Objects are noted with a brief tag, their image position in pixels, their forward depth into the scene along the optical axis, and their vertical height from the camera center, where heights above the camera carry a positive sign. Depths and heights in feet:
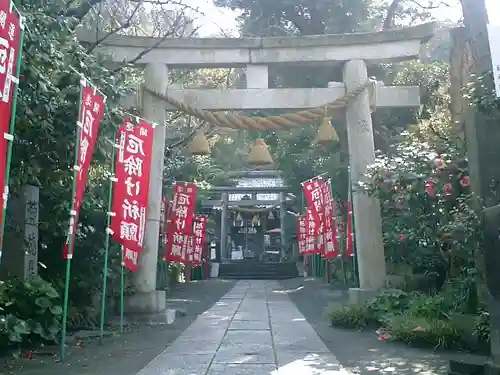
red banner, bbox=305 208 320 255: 54.73 +5.54
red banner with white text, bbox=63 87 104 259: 19.97 +5.59
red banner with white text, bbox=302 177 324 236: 47.97 +7.84
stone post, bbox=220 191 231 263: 100.89 +11.24
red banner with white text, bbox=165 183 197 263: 47.19 +5.88
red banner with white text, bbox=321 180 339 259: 46.44 +5.47
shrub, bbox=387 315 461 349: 21.67 -1.80
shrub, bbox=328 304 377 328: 28.81 -1.51
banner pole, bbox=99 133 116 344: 24.31 +3.35
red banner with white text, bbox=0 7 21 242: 13.47 +5.35
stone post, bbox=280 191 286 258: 98.48 +12.36
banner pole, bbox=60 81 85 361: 19.75 +2.37
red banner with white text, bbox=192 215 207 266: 63.74 +6.18
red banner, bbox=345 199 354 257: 44.64 +3.77
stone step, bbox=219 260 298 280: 93.66 +3.04
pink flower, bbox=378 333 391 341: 24.27 -2.16
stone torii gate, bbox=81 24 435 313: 31.68 +11.96
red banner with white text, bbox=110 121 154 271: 26.00 +4.92
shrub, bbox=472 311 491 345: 19.52 -1.46
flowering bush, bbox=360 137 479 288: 22.32 +3.98
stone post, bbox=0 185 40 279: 24.13 +2.29
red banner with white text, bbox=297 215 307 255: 69.05 +6.95
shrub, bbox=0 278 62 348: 20.44 -0.63
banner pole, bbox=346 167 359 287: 43.55 +1.81
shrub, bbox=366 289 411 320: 28.02 -0.80
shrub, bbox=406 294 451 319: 24.13 -0.91
